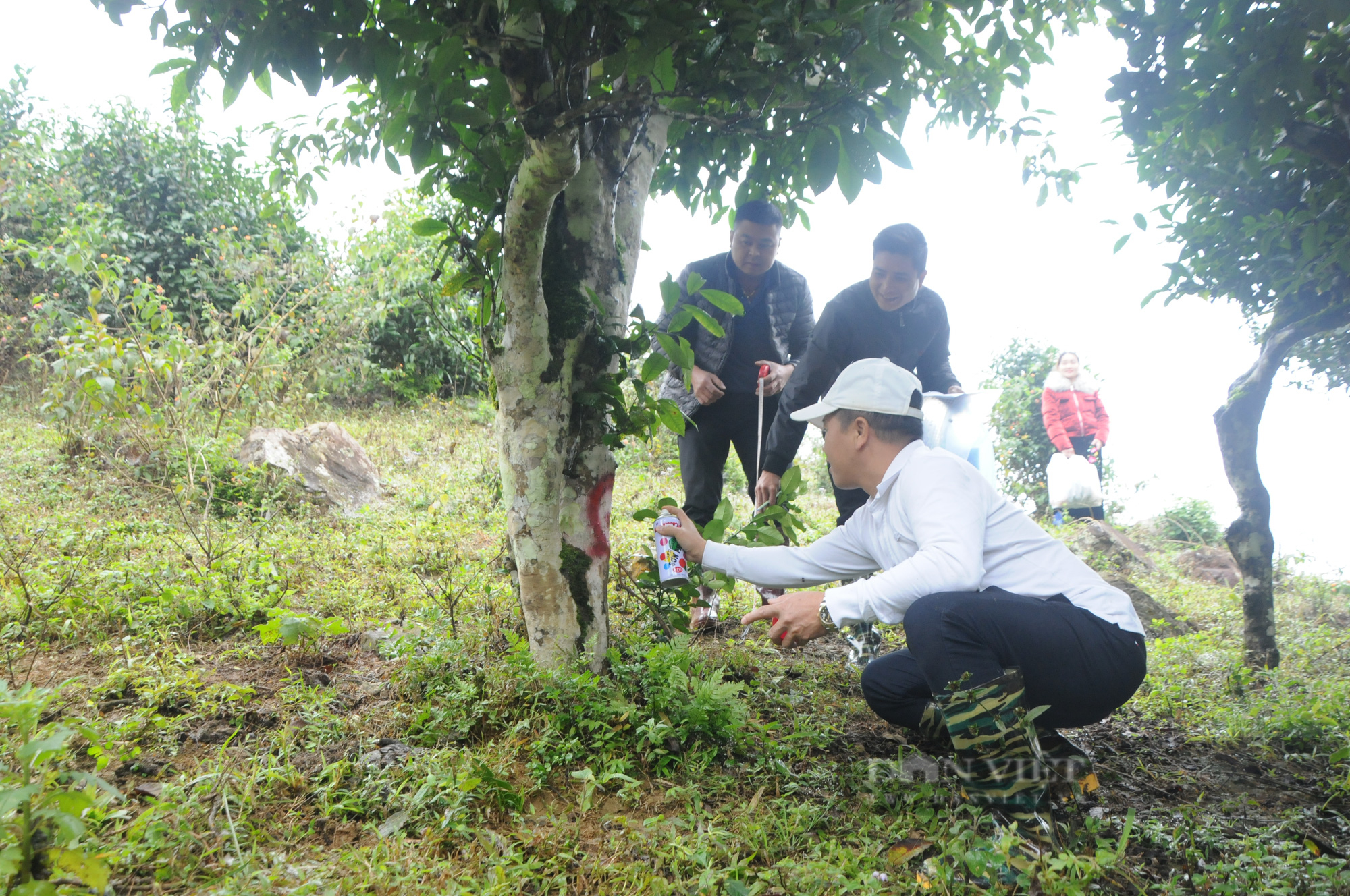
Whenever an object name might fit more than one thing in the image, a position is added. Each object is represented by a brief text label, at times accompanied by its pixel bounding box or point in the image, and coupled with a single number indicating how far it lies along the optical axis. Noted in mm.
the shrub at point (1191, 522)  8625
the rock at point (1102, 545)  6074
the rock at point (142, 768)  1896
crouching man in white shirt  1905
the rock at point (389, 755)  2008
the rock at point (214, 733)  2111
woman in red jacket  7035
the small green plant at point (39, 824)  1177
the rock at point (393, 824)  1751
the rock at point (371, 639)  2844
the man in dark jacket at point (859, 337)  3357
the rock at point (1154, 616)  4531
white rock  5094
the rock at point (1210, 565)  6707
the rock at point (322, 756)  1993
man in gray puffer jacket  3475
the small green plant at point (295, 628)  2420
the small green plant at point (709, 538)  2652
